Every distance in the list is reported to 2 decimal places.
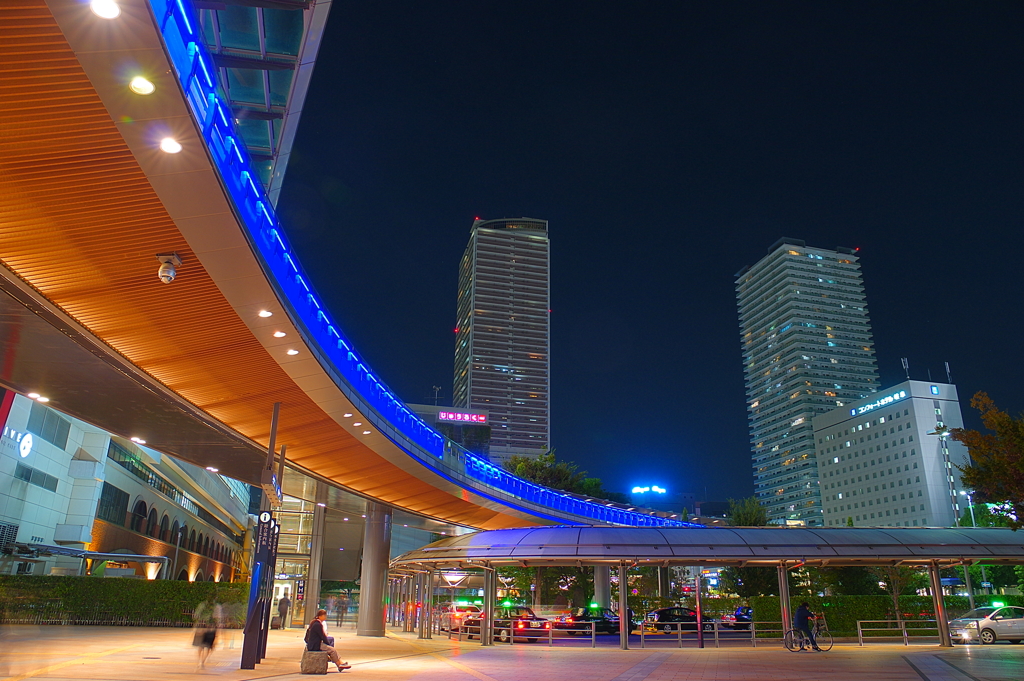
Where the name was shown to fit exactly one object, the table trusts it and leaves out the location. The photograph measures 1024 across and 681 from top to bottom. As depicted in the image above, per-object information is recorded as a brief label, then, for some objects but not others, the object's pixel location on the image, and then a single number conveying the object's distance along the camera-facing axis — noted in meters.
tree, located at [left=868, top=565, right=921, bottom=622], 38.59
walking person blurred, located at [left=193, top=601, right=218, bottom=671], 15.30
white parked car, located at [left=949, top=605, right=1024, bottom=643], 28.50
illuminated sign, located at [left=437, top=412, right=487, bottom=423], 149.62
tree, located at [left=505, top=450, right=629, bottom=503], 69.69
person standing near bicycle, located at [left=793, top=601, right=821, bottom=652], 23.78
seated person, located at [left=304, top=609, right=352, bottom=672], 16.38
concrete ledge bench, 16.02
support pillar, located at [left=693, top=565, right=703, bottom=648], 25.53
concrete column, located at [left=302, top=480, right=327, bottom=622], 41.25
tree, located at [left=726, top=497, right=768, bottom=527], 48.66
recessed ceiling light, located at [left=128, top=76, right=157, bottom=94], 7.38
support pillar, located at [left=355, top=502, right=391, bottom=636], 34.50
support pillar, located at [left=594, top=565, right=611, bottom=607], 50.66
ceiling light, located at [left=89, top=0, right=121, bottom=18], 6.37
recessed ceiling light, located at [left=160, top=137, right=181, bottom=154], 8.23
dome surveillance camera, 10.81
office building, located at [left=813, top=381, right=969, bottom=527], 159.62
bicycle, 24.09
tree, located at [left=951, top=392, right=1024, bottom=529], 18.12
